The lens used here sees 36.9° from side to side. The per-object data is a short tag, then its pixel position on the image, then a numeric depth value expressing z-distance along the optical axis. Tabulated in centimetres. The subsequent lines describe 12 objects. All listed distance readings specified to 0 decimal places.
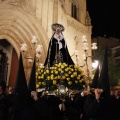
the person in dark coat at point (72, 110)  684
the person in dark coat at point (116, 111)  471
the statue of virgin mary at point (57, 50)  842
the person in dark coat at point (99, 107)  421
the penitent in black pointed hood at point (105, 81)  439
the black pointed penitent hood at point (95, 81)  501
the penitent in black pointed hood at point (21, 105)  346
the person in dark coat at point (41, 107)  460
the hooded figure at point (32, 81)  496
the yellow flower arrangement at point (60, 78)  671
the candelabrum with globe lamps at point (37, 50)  1080
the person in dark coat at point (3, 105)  466
